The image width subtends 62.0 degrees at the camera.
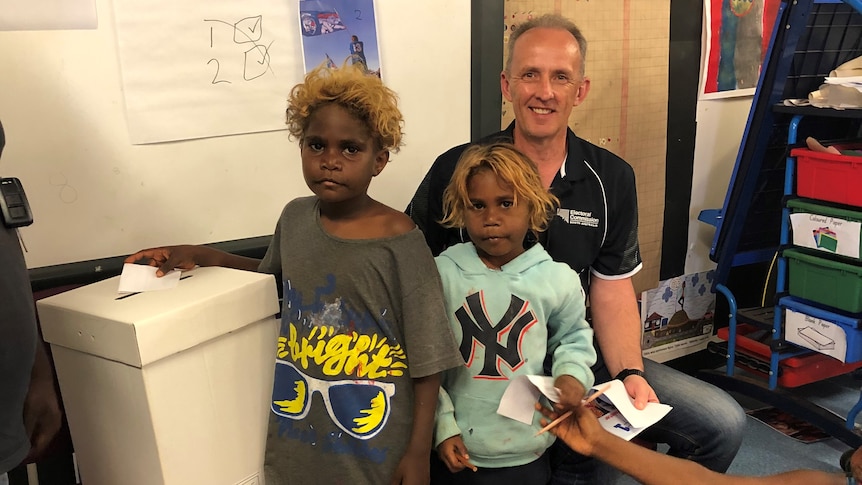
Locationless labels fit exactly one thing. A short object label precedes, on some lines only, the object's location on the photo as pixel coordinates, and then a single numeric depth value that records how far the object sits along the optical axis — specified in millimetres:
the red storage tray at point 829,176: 1934
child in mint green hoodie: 1266
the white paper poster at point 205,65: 1415
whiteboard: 1333
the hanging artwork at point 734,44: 2400
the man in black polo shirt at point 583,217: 1541
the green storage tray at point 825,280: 2000
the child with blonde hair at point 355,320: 1196
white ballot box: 1091
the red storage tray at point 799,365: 2330
